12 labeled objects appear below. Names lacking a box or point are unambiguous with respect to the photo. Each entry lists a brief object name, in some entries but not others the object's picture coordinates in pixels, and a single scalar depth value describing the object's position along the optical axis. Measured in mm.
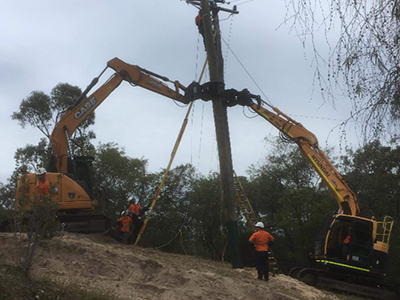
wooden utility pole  14609
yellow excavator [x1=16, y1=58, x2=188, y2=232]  15555
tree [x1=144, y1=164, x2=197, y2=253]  29078
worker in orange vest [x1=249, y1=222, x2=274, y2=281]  12664
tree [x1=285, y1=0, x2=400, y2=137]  4881
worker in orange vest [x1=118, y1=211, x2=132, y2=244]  16611
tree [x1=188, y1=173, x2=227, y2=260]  30281
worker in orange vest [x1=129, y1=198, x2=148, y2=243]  17562
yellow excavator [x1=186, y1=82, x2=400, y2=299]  16516
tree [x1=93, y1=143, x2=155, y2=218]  31884
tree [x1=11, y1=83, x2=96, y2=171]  37781
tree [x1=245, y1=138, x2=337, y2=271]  26531
